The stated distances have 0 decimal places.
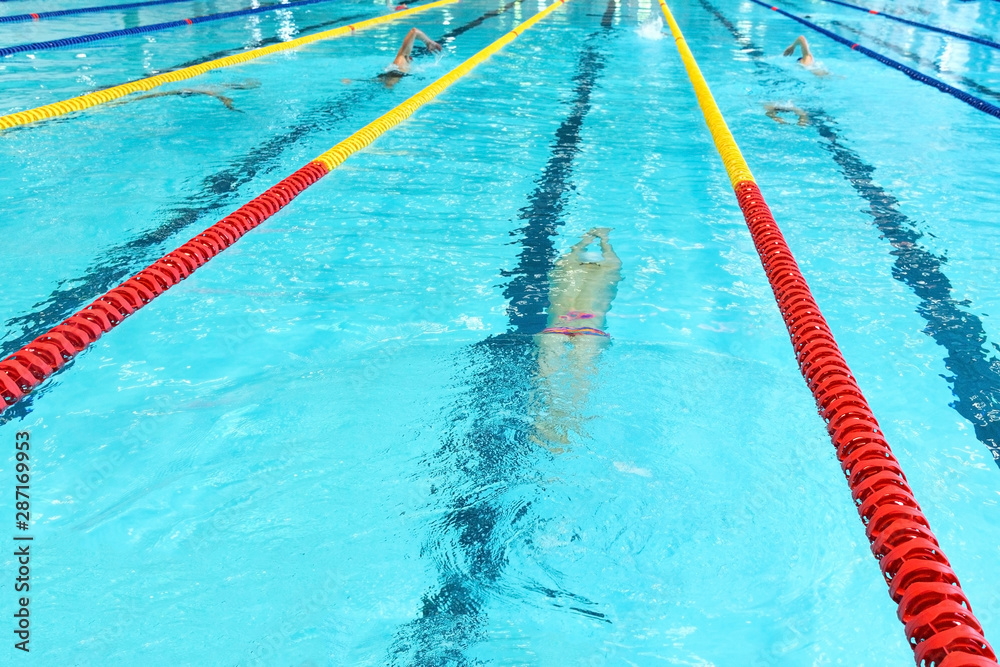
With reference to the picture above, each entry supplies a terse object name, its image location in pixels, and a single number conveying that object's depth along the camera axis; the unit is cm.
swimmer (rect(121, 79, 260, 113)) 586
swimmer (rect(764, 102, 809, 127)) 575
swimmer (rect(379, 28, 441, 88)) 692
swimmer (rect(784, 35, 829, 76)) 763
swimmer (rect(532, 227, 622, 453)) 227
